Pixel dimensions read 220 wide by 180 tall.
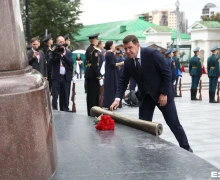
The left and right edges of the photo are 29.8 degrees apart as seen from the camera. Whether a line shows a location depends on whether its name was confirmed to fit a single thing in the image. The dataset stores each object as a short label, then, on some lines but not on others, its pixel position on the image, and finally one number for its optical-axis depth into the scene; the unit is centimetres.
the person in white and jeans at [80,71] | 2660
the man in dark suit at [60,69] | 884
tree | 3753
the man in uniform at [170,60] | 1380
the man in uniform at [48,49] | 954
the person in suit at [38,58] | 869
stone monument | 271
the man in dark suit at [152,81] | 508
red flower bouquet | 472
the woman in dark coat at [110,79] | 1064
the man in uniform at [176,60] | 1720
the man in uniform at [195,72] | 1354
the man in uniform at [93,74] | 881
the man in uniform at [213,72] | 1285
